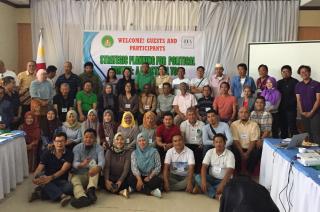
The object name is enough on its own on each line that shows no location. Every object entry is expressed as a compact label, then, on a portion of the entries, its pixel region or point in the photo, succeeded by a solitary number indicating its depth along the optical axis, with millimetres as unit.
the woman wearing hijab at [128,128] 3815
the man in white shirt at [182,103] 4435
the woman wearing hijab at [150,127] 3815
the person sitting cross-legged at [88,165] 3089
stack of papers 2302
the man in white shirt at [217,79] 4780
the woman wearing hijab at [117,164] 3311
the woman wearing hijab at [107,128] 3951
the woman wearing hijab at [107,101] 4497
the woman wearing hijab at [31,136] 3898
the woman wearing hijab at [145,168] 3260
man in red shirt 3803
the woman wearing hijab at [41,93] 4145
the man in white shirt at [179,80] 4804
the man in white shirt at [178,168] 3346
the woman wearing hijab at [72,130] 3804
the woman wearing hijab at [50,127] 3923
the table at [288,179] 2039
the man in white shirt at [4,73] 4488
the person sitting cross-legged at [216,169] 3208
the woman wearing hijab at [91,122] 3985
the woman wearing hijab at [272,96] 4259
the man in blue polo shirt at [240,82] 4562
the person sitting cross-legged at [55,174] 3047
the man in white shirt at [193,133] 3840
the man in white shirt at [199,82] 4755
